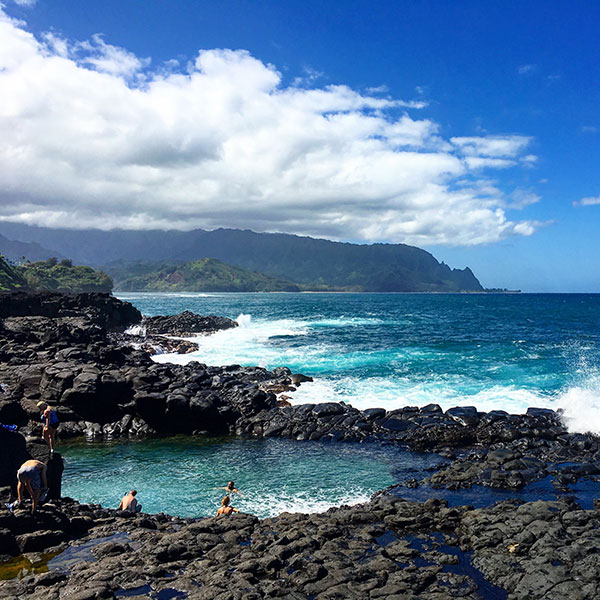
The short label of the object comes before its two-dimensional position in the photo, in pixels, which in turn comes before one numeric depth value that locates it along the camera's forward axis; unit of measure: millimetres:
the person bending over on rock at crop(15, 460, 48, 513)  14547
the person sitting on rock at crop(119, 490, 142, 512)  16859
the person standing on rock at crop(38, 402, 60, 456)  22578
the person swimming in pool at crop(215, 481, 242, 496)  18522
